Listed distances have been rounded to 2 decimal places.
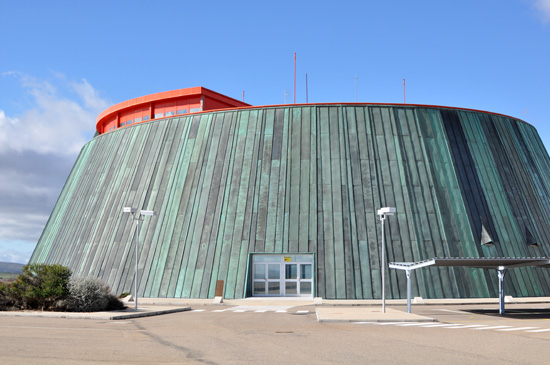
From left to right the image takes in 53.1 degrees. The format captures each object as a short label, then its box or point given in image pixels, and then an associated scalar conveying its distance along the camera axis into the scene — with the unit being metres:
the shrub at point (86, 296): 23.50
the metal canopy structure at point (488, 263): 22.02
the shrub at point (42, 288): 23.69
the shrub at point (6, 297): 24.12
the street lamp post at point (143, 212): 26.77
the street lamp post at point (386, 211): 23.61
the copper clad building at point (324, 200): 31.95
